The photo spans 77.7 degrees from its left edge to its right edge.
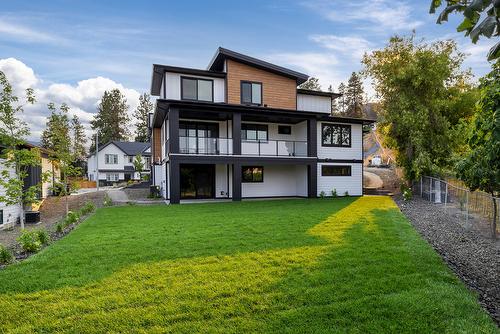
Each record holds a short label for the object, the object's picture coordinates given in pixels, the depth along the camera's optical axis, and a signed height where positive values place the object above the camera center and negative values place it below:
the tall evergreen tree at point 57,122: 12.95 +2.18
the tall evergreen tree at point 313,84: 58.32 +16.70
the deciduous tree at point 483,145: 4.47 +0.35
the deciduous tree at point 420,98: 19.28 +4.69
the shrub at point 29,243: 6.94 -1.57
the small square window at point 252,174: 19.67 -0.20
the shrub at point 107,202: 16.59 -1.63
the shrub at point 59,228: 9.22 -1.64
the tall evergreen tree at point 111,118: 66.25 +11.75
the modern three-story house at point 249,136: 17.38 +2.21
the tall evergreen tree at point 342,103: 65.41 +14.30
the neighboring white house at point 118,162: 50.56 +1.72
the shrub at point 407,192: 18.38 -1.42
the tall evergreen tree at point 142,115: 68.12 +12.65
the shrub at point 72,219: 10.65 -1.58
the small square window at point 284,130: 20.70 +2.74
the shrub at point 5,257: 6.05 -1.62
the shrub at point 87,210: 13.48 -1.65
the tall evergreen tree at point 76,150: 15.14 +1.18
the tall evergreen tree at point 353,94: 62.06 +15.75
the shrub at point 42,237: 7.59 -1.57
